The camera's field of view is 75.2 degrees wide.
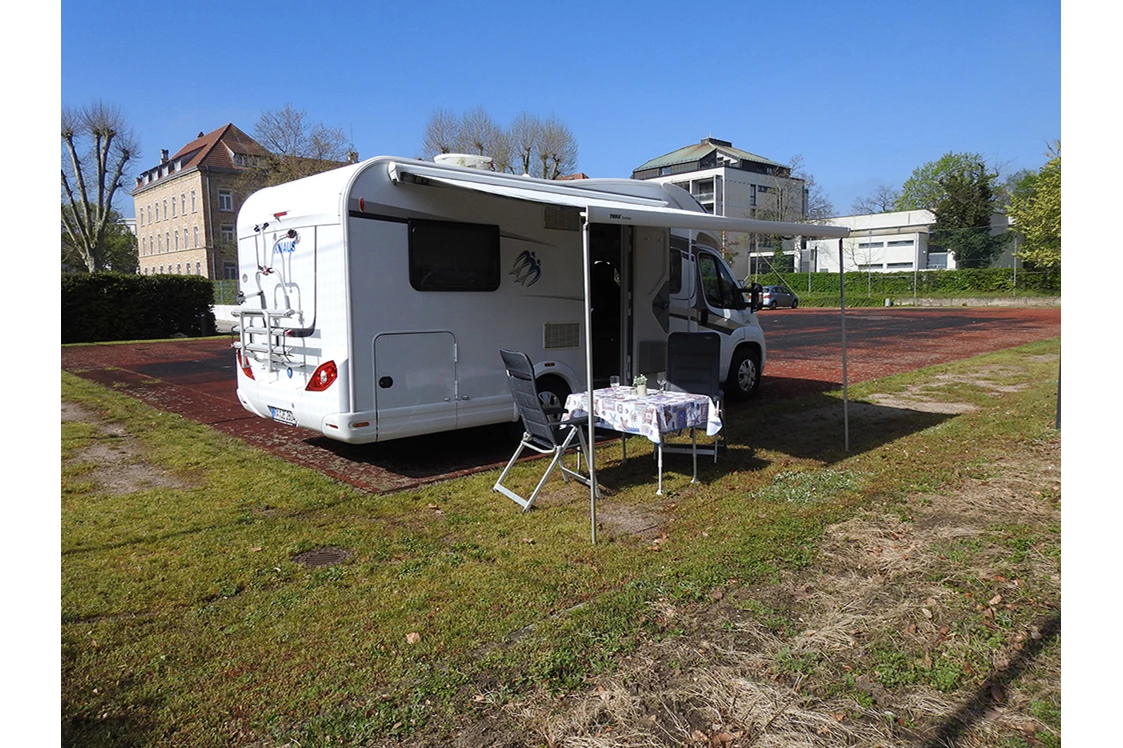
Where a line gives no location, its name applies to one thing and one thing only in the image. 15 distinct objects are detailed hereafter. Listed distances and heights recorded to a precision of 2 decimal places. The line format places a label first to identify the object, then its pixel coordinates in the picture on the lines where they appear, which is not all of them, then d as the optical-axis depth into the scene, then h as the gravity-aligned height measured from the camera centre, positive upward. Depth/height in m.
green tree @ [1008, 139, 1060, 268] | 31.11 +4.95
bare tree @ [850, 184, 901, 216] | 65.86 +10.74
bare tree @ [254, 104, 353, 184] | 31.73 +7.65
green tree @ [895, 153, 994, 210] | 66.19 +13.16
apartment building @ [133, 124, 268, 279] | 49.75 +9.30
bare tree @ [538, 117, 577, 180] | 34.94 +8.53
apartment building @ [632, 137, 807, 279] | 49.72 +11.90
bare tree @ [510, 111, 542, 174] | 34.66 +8.75
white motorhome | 5.93 +0.35
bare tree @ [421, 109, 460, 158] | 33.03 +8.55
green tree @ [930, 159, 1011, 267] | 50.28 +8.46
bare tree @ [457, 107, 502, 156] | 33.28 +8.69
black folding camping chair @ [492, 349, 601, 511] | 5.39 -0.74
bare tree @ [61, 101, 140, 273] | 33.47 +6.50
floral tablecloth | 5.69 -0.69
